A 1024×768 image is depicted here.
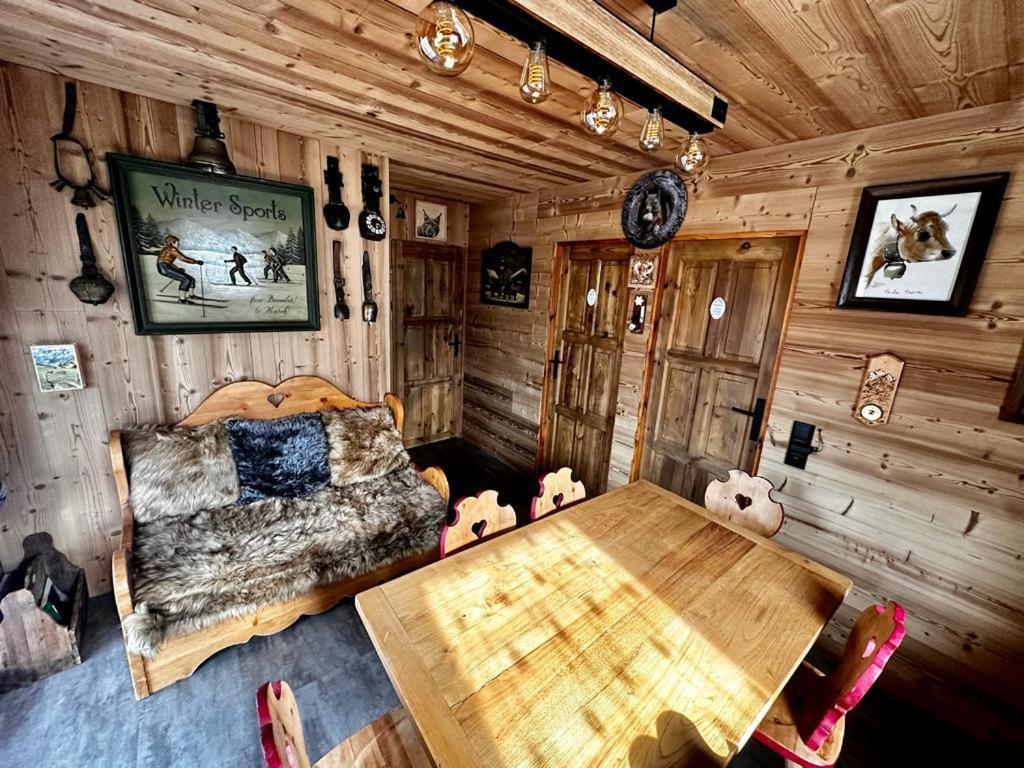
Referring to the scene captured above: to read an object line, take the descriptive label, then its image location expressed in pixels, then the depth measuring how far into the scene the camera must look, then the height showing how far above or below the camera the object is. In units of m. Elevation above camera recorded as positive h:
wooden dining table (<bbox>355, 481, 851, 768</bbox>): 0.88 -0.92
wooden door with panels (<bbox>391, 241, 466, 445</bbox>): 3.81 -0.49
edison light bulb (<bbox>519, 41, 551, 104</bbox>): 0.88 +0.46
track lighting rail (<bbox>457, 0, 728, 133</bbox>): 0.80 +0.53
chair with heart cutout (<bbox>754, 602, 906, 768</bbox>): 1.01 -1.11
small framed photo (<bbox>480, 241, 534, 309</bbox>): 3.44 +0.13
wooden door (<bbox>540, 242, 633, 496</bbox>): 2.89 -0.48
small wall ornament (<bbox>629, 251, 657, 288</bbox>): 2.58 +0.18
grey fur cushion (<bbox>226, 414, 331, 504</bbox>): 2.18 -0.98
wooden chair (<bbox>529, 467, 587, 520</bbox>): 1.76 -0.89
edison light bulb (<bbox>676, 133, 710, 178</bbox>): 1.37 +0.48
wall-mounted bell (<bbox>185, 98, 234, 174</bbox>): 1.93 +0.59
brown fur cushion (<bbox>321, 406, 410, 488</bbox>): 2.40 -0.99
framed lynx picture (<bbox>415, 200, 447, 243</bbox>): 3.67 +0.58
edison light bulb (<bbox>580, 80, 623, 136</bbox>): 1.04 +0.47
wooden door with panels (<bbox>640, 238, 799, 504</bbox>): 2.16 -0.31
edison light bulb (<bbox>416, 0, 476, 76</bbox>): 0.80 +0.49
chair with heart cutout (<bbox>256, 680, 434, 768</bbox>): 0.78 -1.20
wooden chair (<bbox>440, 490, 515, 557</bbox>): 1.50 -0.88
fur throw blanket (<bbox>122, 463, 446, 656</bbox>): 1.59 -1.23
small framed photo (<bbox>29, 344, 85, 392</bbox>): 1.83 -0.47
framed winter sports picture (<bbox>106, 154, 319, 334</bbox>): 1.95 +0.12
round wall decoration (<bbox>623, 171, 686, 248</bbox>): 2.37 +0.53
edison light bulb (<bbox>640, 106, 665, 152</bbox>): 1.14 +0.46
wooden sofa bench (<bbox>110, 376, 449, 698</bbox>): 1.58 -1.38
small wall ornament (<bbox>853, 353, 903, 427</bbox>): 1.72 -0.32
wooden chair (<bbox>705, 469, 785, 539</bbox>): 1.76 -0.88
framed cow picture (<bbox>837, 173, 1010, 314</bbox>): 1.51 +0.27
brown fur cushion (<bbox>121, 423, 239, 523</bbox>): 1.94 -0.97
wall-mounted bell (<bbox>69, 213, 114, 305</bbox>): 1.85 -0.06
